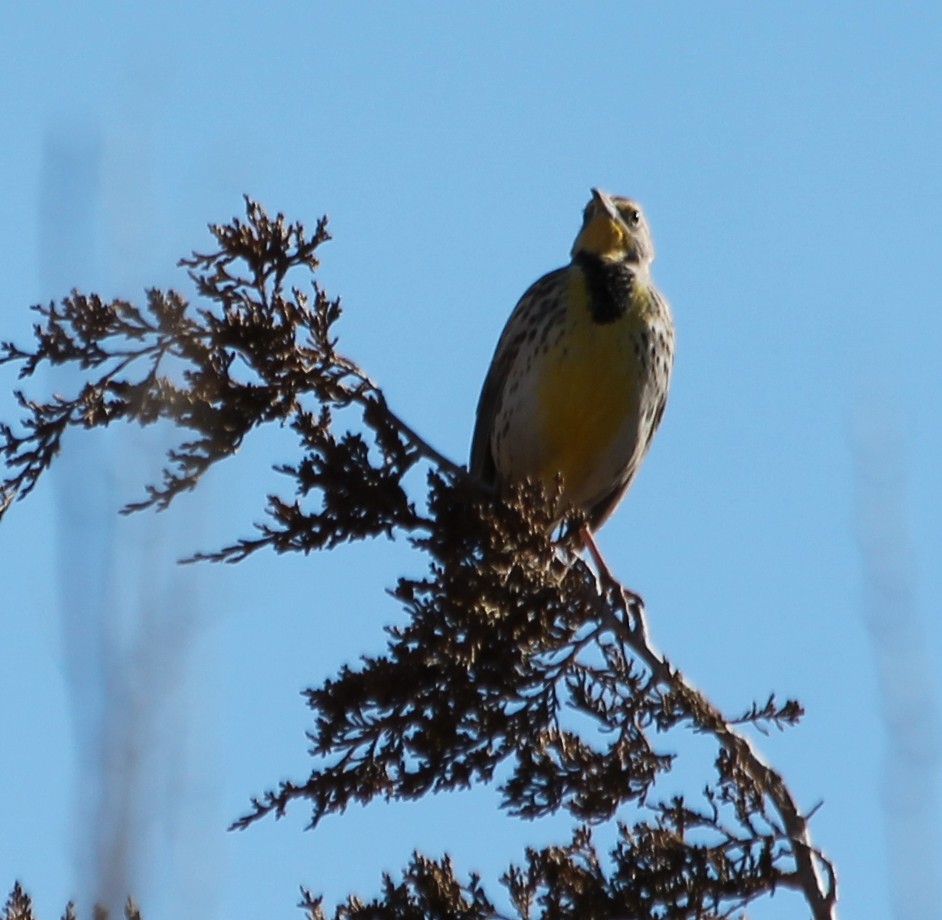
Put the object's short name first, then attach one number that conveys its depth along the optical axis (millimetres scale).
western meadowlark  12898
